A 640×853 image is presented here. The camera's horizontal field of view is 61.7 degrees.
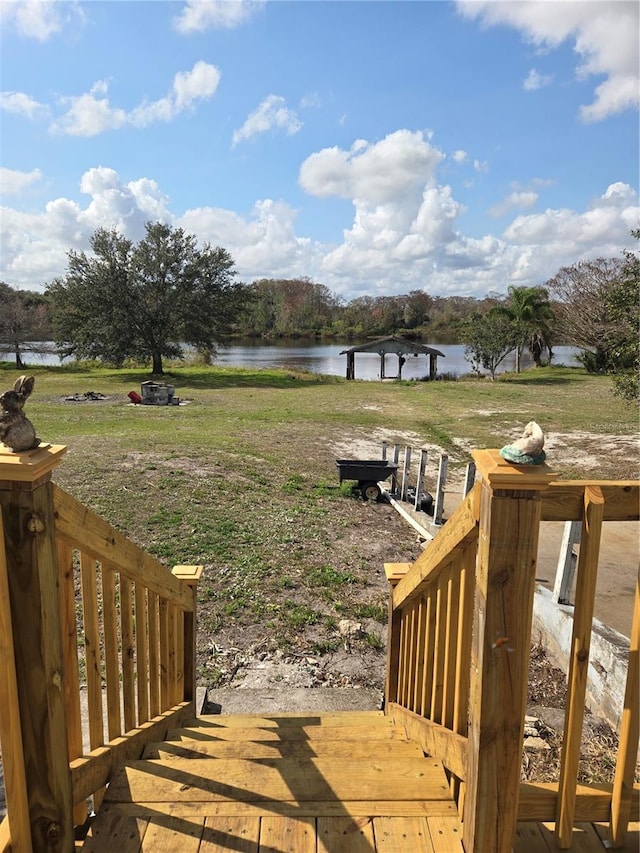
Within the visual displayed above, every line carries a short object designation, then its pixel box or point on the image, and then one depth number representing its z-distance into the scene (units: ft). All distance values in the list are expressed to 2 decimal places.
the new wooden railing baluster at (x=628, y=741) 4.62
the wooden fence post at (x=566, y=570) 14.26
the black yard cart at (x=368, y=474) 28.27
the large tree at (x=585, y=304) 108.37
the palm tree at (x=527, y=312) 110.83
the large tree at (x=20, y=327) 109.70
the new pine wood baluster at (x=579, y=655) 4.64
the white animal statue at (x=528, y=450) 4.44
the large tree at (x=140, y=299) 94.32
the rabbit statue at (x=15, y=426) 4.58
